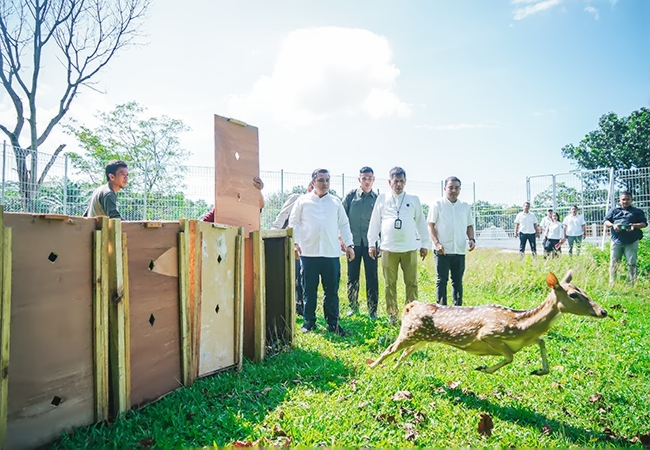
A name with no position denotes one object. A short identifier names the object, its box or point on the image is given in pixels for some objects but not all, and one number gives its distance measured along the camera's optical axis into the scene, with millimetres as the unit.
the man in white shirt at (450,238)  6109
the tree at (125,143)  21531
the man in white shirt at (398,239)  5918
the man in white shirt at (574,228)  13234
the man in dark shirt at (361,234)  6812
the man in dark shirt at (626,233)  8656
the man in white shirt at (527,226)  13680
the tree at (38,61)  14250
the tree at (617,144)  29000
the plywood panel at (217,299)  3830
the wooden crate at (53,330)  2451
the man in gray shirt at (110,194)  4746
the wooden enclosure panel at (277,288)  4965
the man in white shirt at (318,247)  5574
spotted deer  2863
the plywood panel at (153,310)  3191
